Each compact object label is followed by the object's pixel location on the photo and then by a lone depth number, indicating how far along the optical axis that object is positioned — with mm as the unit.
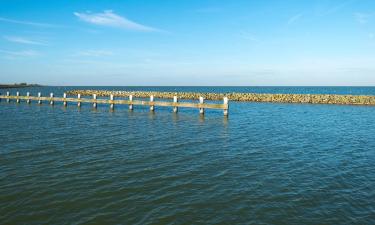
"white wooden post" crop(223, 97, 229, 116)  25566
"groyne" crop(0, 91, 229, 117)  26027
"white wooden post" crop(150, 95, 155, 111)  29656
